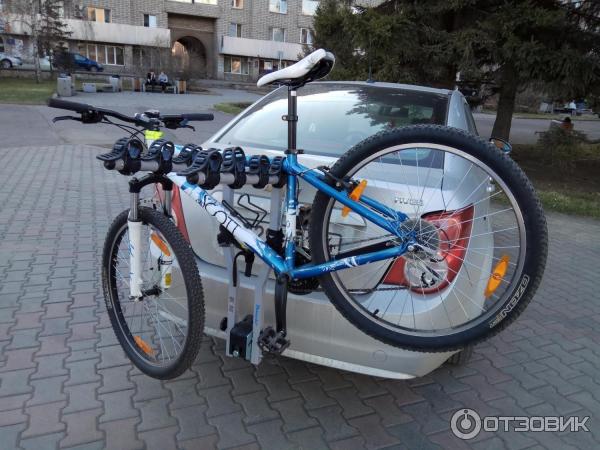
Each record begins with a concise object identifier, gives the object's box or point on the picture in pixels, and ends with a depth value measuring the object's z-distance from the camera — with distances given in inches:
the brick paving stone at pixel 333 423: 97.4
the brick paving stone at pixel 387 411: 102.8
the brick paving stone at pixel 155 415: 97.3
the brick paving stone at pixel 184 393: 104.4
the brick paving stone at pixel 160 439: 92.0
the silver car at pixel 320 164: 93.0
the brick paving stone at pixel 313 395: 106.7
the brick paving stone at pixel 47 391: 103.5
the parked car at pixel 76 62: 1433.3
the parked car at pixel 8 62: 1499.1
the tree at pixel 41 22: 1254.1
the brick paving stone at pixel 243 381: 110.0
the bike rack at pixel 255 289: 92.1
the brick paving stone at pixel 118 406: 99.4
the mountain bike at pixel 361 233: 77.6
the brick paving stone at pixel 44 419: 94.2
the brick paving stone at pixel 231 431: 94.1
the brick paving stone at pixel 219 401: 102.7
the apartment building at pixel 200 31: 1811.0
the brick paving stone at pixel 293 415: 99.6
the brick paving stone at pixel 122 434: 91.7
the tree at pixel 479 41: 329.9
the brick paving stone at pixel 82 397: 101.6
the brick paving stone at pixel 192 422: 95.7
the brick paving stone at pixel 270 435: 93.8
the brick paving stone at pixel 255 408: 101.1
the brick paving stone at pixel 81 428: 92.3
